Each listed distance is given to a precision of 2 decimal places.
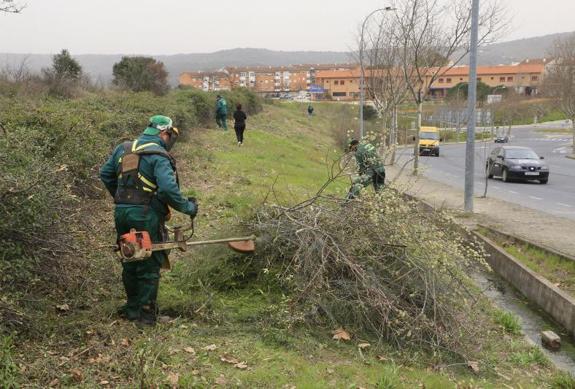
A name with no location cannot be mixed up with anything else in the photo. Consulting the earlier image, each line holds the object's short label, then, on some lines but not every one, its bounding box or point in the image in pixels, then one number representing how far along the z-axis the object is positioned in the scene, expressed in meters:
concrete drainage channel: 6.82
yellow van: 41.19
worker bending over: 7.82
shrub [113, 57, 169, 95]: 34.12
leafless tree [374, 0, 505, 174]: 21.62
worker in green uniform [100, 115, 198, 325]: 4.84
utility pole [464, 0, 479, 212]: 13.38
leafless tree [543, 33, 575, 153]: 43.66
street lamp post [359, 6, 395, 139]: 27.78
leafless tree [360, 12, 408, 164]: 25.64
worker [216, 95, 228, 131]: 23.95
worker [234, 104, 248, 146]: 19.84
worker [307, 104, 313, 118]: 53.25
